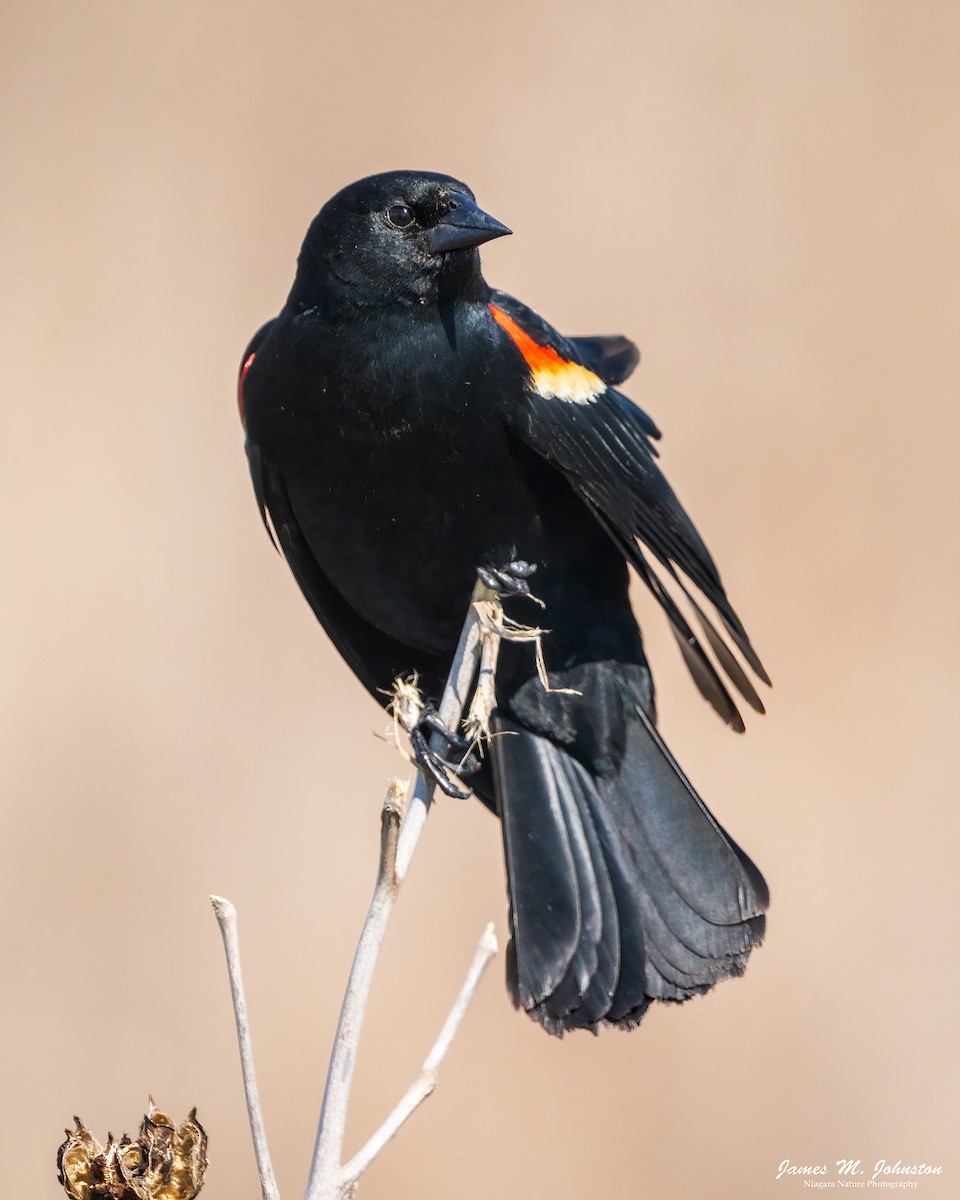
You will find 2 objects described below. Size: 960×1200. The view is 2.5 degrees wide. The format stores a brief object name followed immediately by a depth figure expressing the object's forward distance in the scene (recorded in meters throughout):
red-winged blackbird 4.42
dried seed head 4.15
